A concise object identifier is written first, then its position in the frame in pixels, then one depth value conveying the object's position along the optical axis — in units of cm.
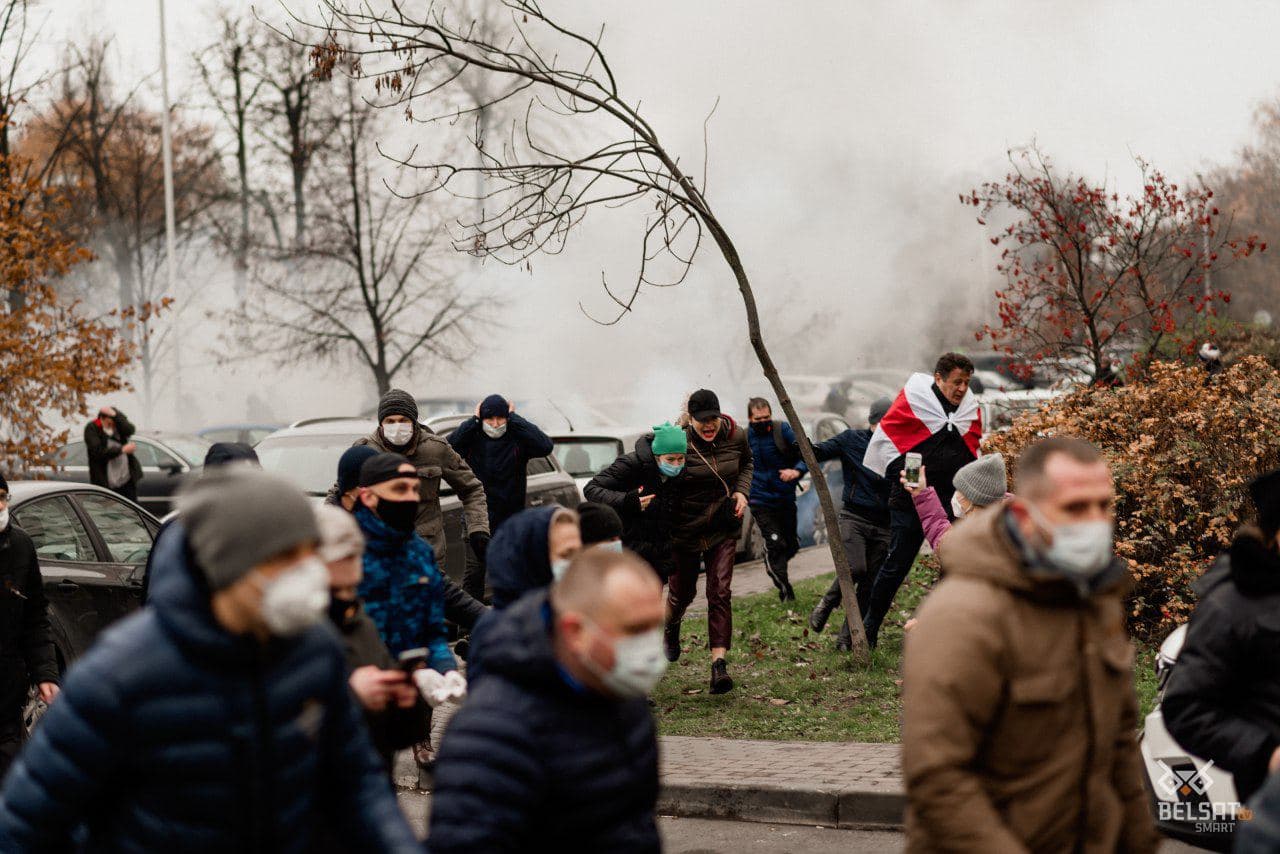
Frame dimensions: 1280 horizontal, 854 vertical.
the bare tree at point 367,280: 2725
